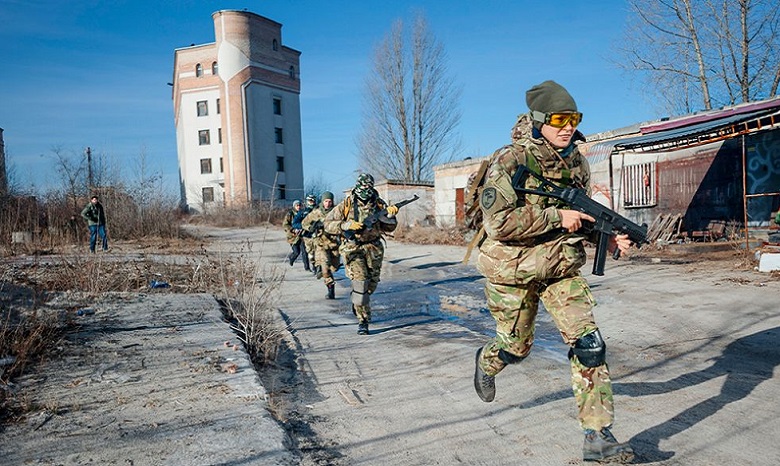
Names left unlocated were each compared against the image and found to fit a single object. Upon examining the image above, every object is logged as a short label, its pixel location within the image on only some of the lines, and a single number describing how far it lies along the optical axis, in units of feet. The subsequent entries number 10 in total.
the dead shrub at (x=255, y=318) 14.93
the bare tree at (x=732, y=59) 49.67
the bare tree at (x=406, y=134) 104.94
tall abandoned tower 139.85
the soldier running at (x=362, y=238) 18.81
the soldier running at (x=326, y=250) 27.35
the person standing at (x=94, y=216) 47.32
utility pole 66.29
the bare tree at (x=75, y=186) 64.39
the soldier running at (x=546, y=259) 8.29
